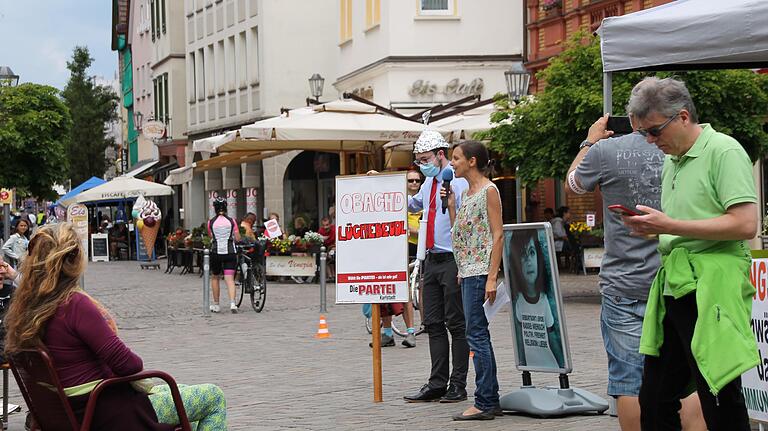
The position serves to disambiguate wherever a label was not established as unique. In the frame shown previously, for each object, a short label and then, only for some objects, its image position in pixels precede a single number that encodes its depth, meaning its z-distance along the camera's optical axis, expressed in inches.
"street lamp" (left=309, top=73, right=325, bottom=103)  1375.5
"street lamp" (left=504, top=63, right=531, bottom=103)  999.6
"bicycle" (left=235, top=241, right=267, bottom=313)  836.6
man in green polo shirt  214.8
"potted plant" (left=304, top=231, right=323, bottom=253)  1088.8
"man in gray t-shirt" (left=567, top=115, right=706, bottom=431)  267.9
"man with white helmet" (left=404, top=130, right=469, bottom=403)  392.2
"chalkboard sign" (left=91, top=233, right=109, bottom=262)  1929.1
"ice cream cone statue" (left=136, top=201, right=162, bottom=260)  1646.2
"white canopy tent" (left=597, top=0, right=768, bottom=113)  305.1
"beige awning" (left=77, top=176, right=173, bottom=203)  1800.0
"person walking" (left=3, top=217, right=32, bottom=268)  823.0
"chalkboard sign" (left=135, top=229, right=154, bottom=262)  1736.0
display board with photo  366.6
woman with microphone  364.5
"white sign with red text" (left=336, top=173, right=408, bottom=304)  410.0
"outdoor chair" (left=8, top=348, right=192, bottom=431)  243.3
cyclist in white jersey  844.0
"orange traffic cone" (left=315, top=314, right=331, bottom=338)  650.8
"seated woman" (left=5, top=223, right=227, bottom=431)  245.9
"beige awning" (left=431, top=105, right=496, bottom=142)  1009.5
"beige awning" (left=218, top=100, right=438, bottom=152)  1017.5
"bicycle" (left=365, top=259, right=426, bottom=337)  628.2
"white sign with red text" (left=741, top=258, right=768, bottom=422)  302.7
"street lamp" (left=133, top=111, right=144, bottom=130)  2474.2
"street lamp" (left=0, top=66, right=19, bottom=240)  1499.8
